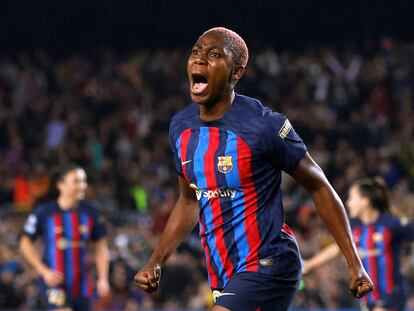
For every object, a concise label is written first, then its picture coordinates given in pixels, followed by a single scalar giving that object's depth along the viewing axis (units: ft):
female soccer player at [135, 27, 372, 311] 26.93
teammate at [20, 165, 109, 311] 51.12
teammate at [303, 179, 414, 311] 49.52
